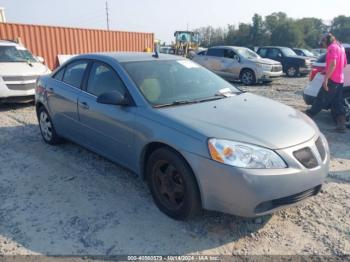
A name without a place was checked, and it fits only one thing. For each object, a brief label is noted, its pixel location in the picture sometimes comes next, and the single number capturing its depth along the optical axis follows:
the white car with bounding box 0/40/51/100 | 7.68
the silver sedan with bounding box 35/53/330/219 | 2.67
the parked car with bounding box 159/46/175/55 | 26.58
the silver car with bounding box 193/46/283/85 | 13.48
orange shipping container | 12.96
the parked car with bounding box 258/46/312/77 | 17.62
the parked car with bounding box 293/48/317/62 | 20.93
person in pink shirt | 5.88
